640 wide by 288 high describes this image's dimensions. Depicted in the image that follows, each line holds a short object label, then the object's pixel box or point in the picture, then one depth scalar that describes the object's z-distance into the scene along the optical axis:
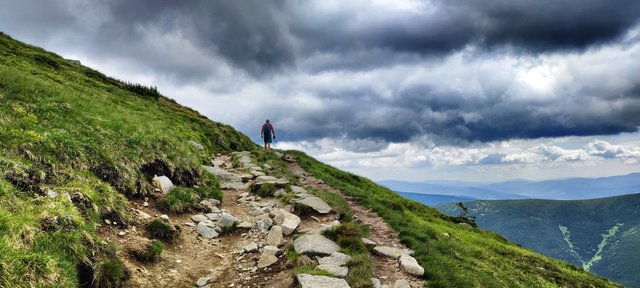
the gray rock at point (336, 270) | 10.29
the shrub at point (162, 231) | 12.23
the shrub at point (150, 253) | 10.57
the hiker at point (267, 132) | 42.44
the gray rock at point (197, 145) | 29.69
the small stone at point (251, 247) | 12.80
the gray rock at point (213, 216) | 15.71
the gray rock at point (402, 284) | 10.71
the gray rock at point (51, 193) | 9.87
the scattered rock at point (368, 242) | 13.77
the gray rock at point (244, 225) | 15.08
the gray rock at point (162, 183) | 15.87
